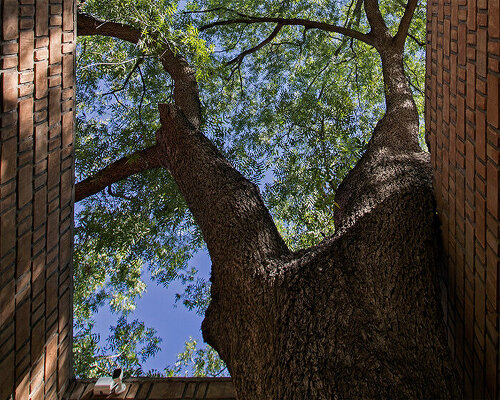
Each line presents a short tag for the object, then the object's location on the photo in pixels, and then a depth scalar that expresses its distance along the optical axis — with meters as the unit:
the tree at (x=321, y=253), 1.96
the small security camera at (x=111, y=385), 3.04
